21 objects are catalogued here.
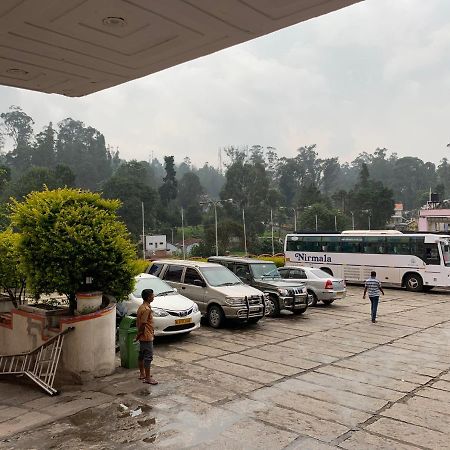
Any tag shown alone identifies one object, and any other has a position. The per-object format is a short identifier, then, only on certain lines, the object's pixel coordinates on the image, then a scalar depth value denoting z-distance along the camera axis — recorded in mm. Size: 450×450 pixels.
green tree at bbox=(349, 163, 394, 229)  76438
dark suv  13797
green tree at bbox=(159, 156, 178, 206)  87125
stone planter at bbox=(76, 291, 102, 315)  7793
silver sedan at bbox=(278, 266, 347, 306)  16500
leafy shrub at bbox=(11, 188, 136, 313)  7750
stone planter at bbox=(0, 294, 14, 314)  9516
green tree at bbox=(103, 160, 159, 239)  65750
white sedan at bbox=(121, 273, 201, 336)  10109
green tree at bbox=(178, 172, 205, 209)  100062
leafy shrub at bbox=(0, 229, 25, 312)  9133
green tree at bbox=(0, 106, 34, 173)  116562
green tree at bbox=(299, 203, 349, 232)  65188
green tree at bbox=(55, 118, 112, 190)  104938
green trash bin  8211
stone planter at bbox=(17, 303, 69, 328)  7844
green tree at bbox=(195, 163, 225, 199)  153388
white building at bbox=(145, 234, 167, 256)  53956
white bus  21359
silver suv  11773
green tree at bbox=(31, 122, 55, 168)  102188
